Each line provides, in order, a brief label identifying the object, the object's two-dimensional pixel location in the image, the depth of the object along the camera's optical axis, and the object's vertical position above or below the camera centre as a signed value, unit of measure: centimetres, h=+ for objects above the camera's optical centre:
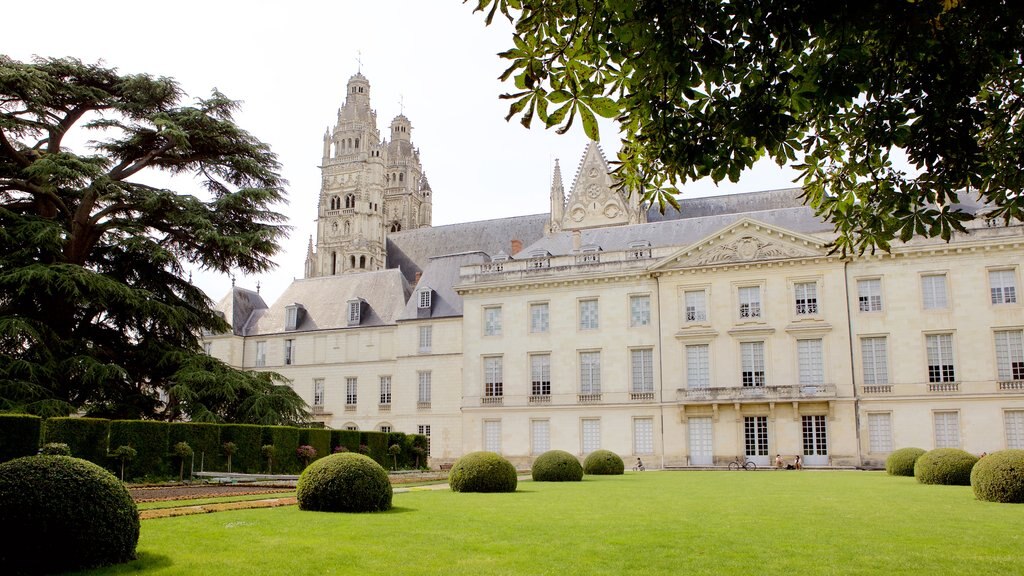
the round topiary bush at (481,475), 1911 -126
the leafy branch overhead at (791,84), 604 +257
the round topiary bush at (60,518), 795 -92
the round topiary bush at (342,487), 1371 -108
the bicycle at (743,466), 3747 -215
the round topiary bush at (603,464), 3097 -169
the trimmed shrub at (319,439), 2867 -68
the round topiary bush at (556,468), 2495 -147
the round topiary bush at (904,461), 2798 -148
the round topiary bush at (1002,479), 1583 -119
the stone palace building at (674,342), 3656 +373
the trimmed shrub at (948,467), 2164 -130
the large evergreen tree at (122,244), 2283 +518
